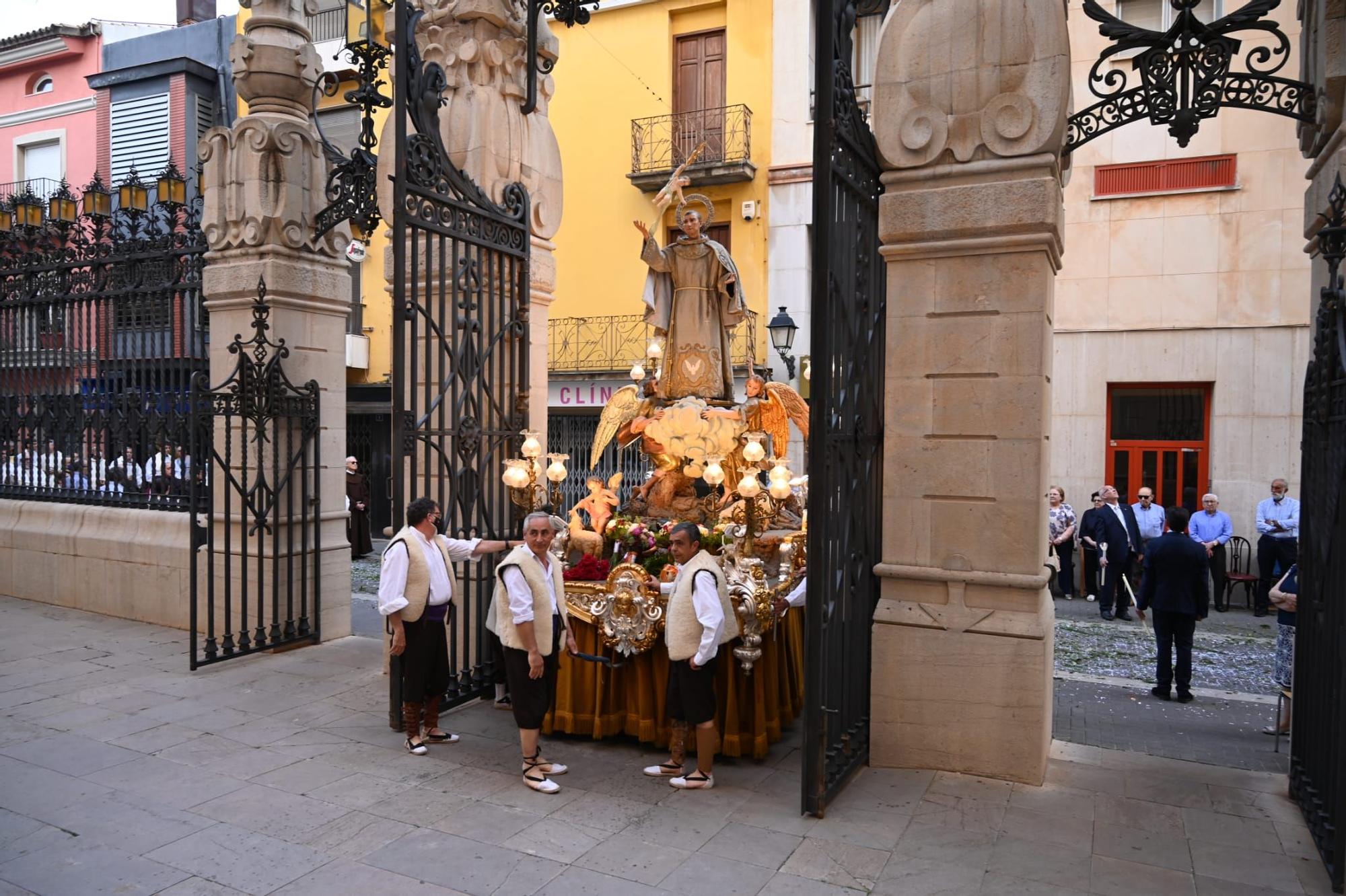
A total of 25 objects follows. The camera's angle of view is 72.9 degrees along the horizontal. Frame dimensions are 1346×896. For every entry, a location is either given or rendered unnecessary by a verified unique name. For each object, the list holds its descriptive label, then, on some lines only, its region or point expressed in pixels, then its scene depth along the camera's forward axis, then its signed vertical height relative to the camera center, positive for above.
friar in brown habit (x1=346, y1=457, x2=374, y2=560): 15.92 -1.38
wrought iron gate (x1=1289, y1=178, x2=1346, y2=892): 4.54 -0.82
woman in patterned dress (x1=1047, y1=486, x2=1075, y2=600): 13.85 -1.57
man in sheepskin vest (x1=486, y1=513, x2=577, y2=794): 5.62 -1.26
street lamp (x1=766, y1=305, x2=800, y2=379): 14.19 +1.57
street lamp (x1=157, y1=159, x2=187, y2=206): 9.95 +2.61
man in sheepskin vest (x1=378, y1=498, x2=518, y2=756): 6.05 -1.20
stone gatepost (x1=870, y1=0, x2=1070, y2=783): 5.67 +0.36
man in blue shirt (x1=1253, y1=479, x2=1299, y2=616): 12.37 -1.35
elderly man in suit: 12.42 -1.55
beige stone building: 14.52 +2.05
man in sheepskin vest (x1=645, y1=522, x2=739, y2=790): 5.52 -1.25
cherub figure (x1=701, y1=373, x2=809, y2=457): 7.71 +0.17
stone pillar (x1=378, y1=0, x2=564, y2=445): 7.77 +2.89
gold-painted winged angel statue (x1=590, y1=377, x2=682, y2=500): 7.71 +0.06
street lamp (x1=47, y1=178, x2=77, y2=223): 11.30 +2.73
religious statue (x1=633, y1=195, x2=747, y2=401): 7.87 +1.05
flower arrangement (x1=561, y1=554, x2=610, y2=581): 6.84 -1.07
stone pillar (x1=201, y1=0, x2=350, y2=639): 9.01 +2.01
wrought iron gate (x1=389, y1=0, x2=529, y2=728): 6.59 +0.73
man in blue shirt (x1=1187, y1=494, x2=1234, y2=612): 13.20 -1.46
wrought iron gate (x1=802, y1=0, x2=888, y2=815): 5.11 +0.07
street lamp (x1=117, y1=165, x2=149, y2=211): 10.25 +2.63
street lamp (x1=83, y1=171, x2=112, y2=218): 10.57 +2.62
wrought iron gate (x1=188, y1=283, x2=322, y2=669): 8.48 -0.78
